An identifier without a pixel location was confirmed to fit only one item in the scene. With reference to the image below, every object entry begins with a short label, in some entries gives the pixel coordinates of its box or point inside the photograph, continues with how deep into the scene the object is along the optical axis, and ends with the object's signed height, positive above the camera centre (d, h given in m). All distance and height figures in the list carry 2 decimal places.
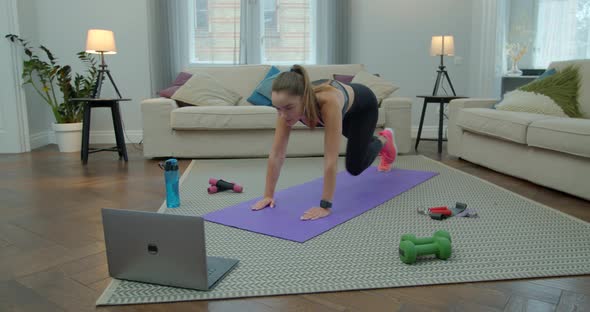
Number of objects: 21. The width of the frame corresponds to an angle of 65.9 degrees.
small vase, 5.46 -0.08
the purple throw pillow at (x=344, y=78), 4.37 -0.11
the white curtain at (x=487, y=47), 5.11 +0.20
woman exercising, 1.96 -0.26
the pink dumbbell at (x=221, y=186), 2.72 -0.71
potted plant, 4.49 -0.20
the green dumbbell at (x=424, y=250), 1.64 -0.66
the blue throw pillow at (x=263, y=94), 4.20 -0.25
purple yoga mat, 2.03 -0.72
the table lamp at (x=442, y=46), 4.60 +0.19
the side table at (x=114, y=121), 3.88 -0.49
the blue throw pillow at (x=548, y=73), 3.56 -0.07
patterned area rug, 1.50 -0.72
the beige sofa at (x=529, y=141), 2.54 -0.50
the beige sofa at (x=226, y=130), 3.83 -0.54
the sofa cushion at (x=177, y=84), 4.18 -0.16
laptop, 1.38 -0.57
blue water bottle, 2.38 -0.60
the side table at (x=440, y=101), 4.39 -0.35
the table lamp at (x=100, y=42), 4.00 +0.22
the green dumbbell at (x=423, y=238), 1.69 -0.64
